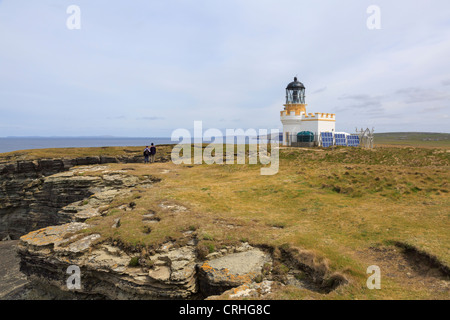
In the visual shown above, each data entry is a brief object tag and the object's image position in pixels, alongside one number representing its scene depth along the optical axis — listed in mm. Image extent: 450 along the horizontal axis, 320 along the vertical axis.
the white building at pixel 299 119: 45250
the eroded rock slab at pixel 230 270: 10109
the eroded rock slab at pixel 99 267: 10797
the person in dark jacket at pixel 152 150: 40106
